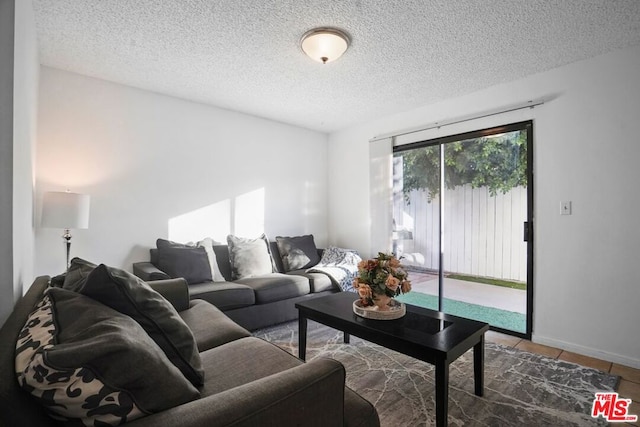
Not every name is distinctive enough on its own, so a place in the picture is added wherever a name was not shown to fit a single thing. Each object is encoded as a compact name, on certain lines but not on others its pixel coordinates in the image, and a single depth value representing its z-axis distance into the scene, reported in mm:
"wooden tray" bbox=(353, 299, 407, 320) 2074
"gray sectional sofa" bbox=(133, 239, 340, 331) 2861
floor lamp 2520
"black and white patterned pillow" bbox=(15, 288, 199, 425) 728
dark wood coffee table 1617
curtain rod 2979
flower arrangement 2092
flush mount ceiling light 2291
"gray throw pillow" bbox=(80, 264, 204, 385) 1129
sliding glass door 3188
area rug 1798
